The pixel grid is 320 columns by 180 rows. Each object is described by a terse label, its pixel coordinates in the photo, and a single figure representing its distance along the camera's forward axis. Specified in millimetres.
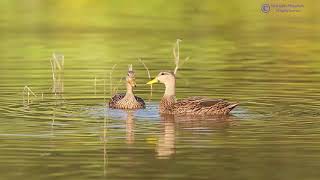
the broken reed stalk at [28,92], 22438
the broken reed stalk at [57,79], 23484
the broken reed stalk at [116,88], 25036
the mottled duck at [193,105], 21344
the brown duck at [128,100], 22547
